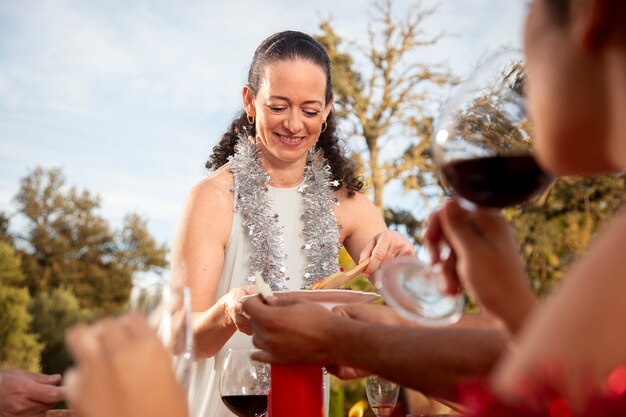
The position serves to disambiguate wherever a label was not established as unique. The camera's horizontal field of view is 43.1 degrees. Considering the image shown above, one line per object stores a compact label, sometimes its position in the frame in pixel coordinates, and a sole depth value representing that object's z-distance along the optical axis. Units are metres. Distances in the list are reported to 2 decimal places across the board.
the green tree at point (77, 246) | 25.17
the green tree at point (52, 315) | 18.69
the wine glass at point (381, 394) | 2.29
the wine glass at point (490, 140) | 1.22
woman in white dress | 3.16
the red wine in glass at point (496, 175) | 1.21
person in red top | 0.65
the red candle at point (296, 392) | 1.63
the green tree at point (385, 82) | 12.66
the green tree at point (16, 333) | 16.72
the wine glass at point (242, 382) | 1.91
